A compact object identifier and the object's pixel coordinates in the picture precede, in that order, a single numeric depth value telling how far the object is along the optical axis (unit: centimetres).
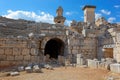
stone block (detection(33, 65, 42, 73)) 540
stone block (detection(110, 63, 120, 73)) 452
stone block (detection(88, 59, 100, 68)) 577
